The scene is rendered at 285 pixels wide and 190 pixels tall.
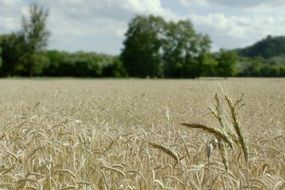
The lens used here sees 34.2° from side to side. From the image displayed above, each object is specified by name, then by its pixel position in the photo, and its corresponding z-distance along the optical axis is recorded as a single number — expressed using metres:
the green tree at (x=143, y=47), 75.31
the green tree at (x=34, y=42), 70.00
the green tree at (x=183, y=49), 76.75
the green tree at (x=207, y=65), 76.75
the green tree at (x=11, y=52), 70.50
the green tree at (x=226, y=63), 83.49
